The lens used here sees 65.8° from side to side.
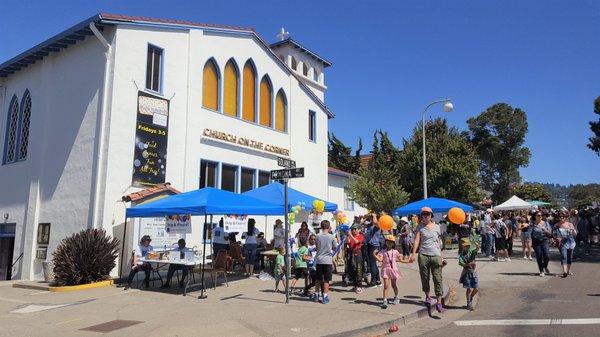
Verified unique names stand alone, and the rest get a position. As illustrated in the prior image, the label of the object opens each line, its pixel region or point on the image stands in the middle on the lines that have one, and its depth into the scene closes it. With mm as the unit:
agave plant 12727
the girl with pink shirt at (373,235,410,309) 8891
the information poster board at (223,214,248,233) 17406
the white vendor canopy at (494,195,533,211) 30858
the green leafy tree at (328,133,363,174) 40000
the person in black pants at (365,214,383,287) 10914
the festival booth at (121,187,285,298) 11234
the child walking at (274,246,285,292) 11266
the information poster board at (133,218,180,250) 14320
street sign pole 9281
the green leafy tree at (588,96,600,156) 27469
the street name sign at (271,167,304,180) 9488
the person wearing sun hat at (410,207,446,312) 8344
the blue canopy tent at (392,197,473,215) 20906
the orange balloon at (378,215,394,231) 10141
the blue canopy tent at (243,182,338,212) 15066
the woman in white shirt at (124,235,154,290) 12219
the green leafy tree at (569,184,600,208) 92731
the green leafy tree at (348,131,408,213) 26859
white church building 14898
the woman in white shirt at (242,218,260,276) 13891
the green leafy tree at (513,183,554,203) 59434
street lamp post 22219
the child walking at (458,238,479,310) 8711
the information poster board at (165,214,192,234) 12712
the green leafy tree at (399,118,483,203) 30172
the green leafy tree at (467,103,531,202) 49156
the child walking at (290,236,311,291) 10547
